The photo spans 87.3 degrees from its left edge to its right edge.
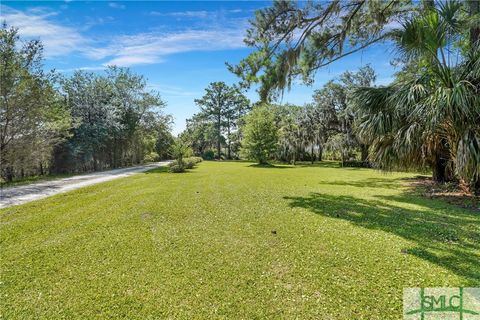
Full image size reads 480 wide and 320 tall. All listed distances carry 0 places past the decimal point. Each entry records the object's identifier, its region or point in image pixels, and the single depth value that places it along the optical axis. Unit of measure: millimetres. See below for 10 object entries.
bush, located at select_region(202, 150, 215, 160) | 41906
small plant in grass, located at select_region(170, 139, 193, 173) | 16969
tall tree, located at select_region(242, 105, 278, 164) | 25553
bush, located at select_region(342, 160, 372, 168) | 22927
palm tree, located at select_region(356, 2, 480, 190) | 5824
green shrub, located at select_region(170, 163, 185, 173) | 16875
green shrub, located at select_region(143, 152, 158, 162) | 31697
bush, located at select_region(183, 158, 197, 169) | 18156
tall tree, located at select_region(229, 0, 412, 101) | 6828
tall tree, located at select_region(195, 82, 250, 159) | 44406
